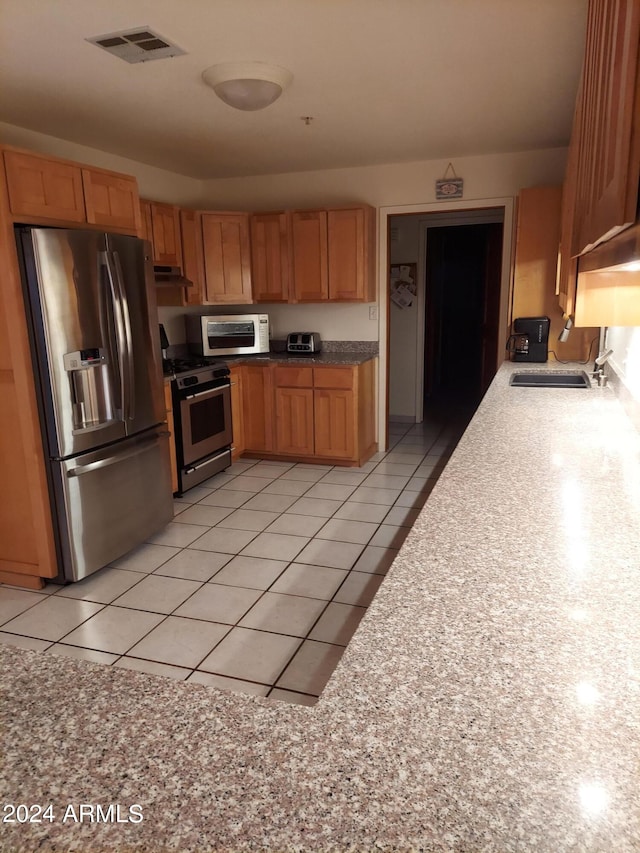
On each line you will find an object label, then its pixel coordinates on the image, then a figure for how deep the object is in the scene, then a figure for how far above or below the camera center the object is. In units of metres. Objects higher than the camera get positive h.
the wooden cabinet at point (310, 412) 4.72 -0.87
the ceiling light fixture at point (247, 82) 2.60 +1.02
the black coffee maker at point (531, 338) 4.09 -0.25
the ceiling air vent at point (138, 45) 2.27 +1.06
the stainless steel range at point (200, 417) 4.09 -0.79
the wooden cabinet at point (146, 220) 4.22 +0.65
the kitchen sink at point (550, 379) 3.49 -0.48
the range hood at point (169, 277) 4.29 +0.25
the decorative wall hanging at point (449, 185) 4.58 +0.93
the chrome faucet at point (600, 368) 3.14 -0.37
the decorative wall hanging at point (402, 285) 6.02 +0.21
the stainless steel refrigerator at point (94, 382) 2.63 -0.35
